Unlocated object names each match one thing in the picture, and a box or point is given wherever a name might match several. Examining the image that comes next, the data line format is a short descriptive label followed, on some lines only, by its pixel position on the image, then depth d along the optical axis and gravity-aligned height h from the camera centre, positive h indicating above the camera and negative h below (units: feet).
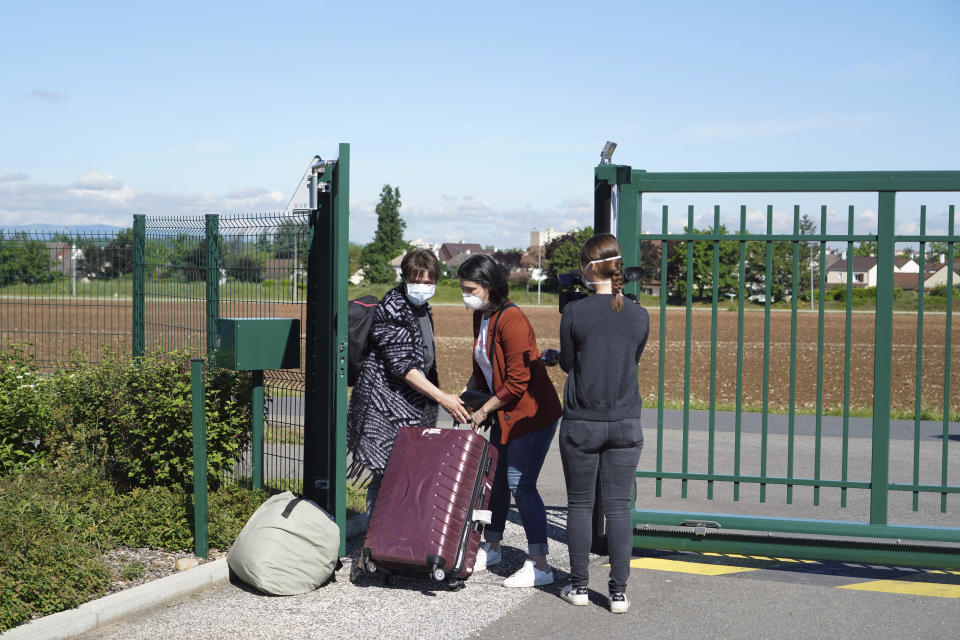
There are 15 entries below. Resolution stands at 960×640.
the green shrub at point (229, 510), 18.04 -4.82
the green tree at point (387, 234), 366.43 +16.39
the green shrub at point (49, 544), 14.21 -4.67
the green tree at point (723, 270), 167.36 +2.06
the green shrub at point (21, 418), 21.04 -3.34
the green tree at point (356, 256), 333.01 +7.77
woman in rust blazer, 16.37 -2.09
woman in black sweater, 14.89 -1.98
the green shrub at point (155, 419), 19.53 -3.11
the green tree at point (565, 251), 349.20 +10.09
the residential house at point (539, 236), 637.80 +28.39
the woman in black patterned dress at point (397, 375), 16.96 -1.81
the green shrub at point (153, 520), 17.84 -4.84
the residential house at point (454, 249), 604.37 +18.01
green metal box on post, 18.71 -1.47
